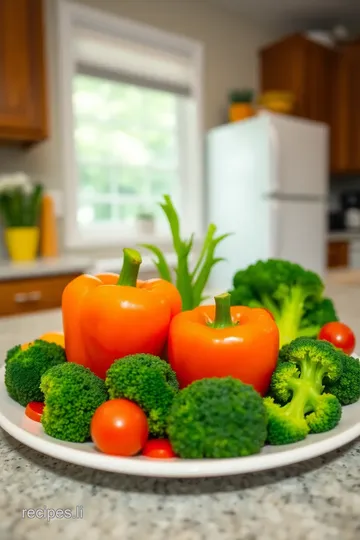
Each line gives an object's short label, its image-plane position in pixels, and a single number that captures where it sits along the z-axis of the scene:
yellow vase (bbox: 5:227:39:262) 2.64
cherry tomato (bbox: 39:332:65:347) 0.68
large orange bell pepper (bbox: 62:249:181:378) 0.52
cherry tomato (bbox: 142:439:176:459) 0.42
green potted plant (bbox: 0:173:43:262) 2.58
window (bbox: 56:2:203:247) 3.10
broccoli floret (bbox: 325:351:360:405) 0.52
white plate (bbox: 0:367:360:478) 0.38
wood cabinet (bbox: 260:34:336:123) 3.88
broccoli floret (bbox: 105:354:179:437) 0.44
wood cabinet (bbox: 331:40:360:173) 4.21
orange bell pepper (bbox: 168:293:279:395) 0.48
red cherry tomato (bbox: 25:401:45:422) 0.50
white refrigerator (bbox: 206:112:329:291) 3.29
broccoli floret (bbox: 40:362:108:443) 0.44
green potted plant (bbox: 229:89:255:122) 3.61
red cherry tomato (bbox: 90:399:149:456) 0.41
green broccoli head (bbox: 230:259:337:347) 0.77
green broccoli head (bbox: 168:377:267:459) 0.39
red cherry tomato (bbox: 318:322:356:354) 0.72
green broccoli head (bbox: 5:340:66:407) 0.53
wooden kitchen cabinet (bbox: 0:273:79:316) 2.18
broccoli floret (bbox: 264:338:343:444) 0.43
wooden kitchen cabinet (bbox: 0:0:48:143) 2.39
